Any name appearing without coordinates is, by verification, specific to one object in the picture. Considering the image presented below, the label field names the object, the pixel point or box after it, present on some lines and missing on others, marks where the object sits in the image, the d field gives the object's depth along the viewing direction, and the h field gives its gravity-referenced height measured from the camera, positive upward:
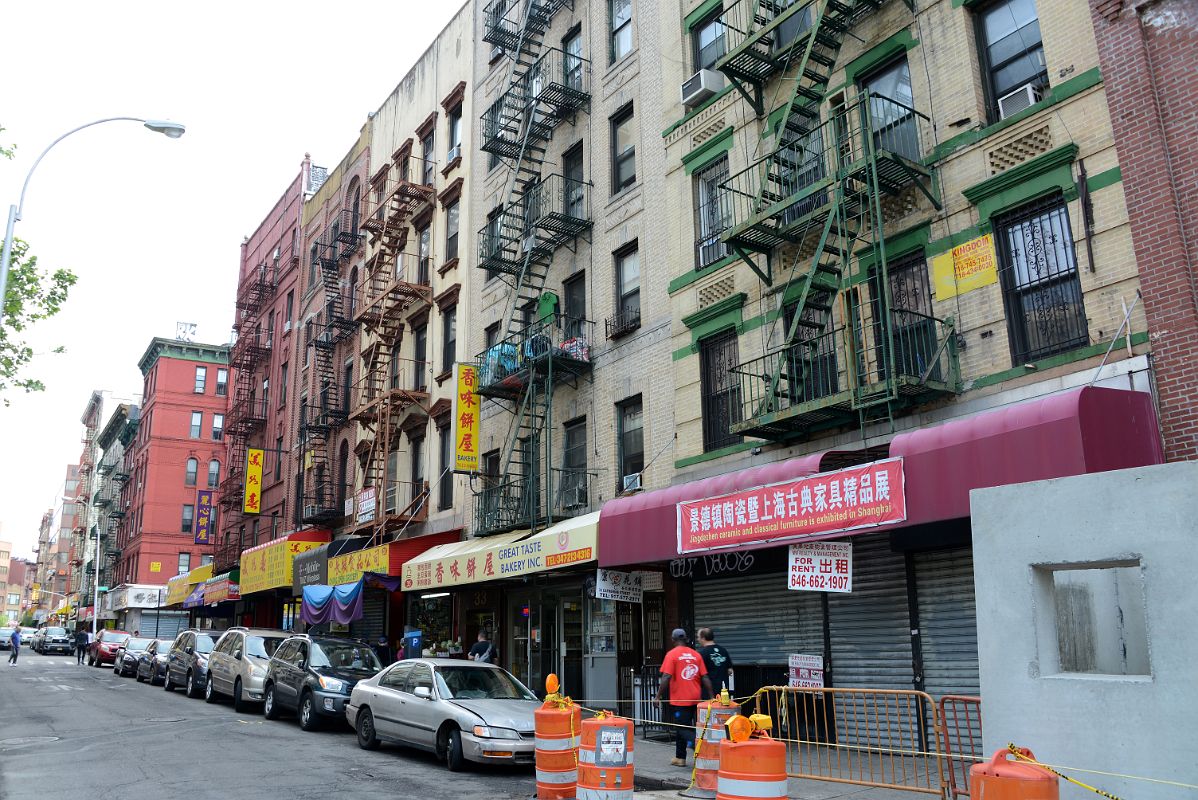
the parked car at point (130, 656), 33.81 -1.58
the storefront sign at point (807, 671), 14.55 -1.03
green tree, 23.77 +7.73
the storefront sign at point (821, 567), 13.54 +0.49
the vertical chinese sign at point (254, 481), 41.25 +5.37
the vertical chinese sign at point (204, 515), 49.31 +4.73
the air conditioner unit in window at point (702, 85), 18.36 +9.74
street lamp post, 17.56 +8.66
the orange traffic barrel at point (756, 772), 7.71 -1.33
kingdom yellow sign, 12.83 +4.43
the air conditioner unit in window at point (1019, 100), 12.66 +6.52
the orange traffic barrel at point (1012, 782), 5.70 -1.07
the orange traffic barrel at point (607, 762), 9.48 -1.52
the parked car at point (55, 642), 59.28 -1.87
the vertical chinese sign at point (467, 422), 24.08 +4.55
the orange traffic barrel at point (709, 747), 10.30 -1.52
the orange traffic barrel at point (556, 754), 10.17 -1.55
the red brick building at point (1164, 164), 10.56 +4.94
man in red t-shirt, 12.39 -1.03
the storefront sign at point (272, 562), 31.91 +1.57
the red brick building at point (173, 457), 65.06 +10.47
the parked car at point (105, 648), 42.72 -1.64
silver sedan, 12.30 -1.42
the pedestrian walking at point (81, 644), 48.10 -1.64
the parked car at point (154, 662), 29.39 -1.60
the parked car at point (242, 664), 20.11 -1.19
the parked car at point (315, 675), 16.77 -1.21
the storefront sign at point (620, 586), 17.45 +0.33
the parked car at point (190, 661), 24.45 -1.34
